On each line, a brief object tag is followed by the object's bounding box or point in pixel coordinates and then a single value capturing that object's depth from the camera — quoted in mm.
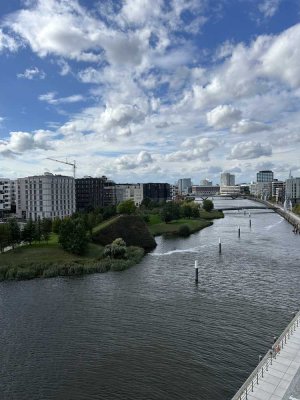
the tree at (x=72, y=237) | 81000
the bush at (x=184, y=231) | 126144
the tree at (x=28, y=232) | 83688
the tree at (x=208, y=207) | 198750
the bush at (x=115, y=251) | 81188
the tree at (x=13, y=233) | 81400
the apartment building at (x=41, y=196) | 161750
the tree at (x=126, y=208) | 130625
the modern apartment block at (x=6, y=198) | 193875
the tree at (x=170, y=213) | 145000
